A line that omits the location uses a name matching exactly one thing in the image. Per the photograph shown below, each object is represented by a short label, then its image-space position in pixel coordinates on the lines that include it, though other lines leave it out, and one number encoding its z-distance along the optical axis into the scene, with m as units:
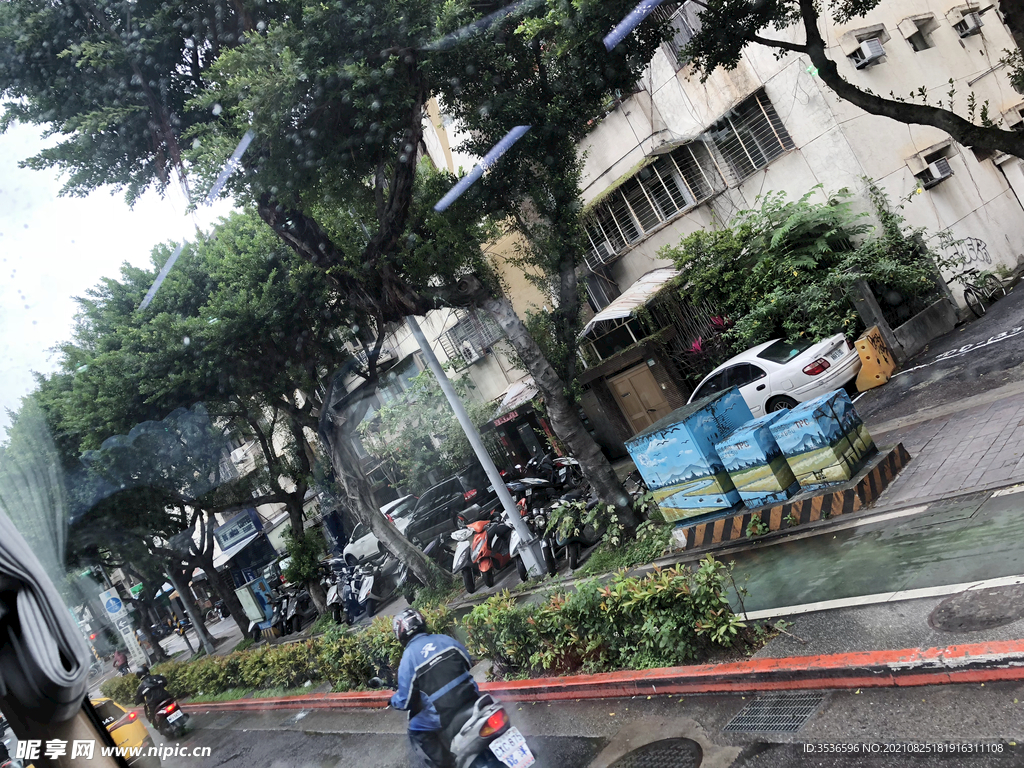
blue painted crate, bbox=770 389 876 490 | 6.24
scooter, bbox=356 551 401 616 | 12.16
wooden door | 14.65
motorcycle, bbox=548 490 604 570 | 8.70
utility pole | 9.10
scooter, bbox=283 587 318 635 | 14.24
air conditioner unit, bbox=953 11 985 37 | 14.16
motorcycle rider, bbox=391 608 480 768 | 4.01
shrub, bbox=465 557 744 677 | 4.68
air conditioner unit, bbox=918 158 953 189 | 12.43
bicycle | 11.95
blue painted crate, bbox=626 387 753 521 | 7.05
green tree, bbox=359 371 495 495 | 17.09
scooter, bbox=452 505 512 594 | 9.66
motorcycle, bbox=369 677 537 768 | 3.76
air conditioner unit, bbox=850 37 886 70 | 12.43
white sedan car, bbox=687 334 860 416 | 10.21
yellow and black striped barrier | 6.07
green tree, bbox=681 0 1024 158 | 6.97
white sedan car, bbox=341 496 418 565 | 14.24
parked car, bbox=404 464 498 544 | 13.39
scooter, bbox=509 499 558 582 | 8.98
